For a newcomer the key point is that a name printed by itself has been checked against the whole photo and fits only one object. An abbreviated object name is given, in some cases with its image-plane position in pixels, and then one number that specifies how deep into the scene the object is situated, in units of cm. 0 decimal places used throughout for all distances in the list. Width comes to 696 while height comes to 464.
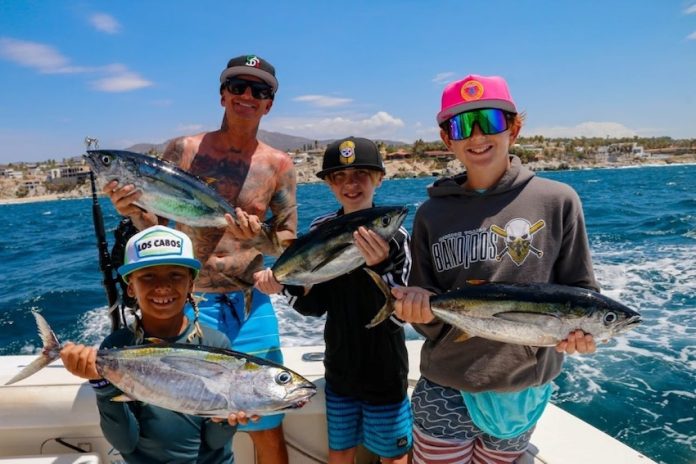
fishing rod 340
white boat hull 290
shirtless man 330
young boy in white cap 229
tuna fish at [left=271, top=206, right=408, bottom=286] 264
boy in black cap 287
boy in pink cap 238
